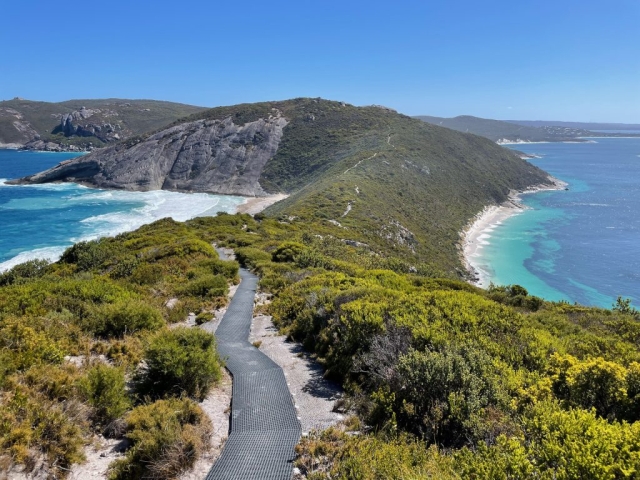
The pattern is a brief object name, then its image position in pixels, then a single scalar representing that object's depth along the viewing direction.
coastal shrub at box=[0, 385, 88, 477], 5.87
